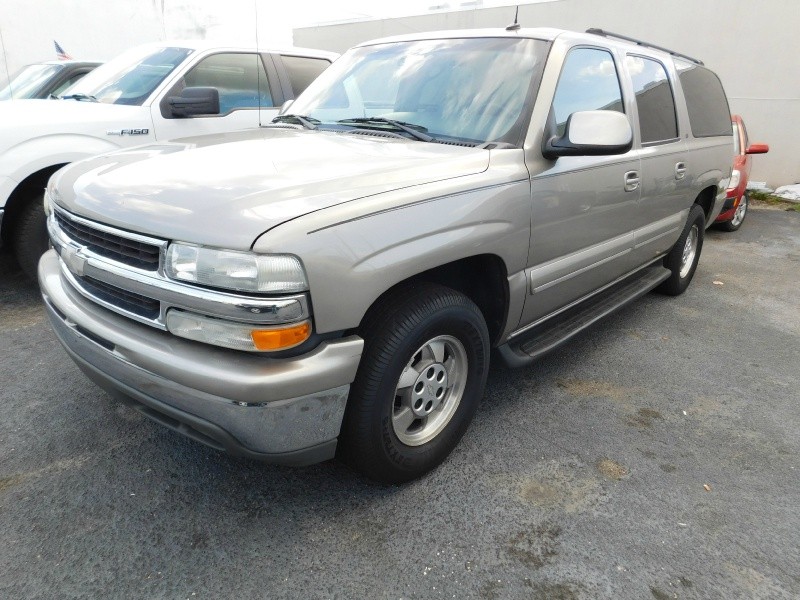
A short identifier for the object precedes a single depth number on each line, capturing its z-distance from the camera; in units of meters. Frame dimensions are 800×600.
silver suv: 1.80
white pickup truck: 4.04
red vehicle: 7.11
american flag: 11.75
